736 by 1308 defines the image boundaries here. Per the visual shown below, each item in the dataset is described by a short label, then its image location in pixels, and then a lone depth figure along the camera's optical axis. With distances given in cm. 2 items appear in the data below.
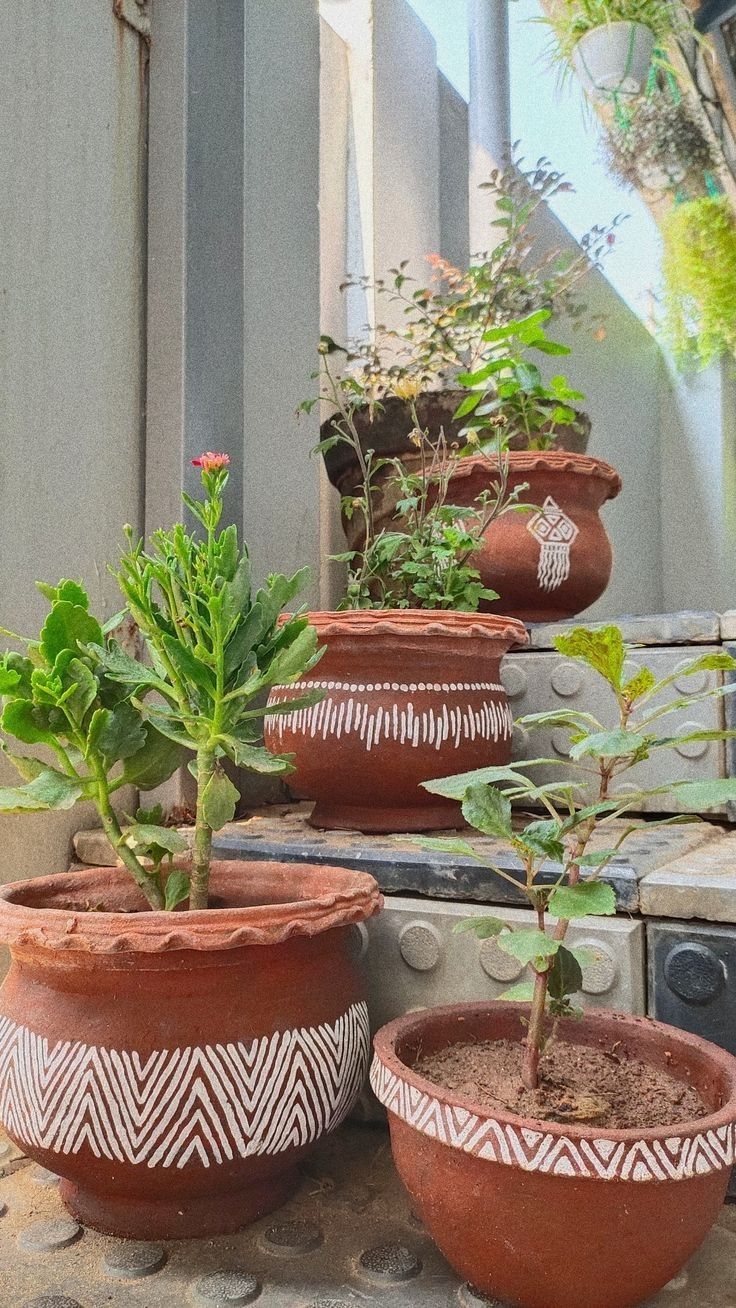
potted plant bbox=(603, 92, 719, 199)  323
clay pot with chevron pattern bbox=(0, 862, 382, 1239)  80
